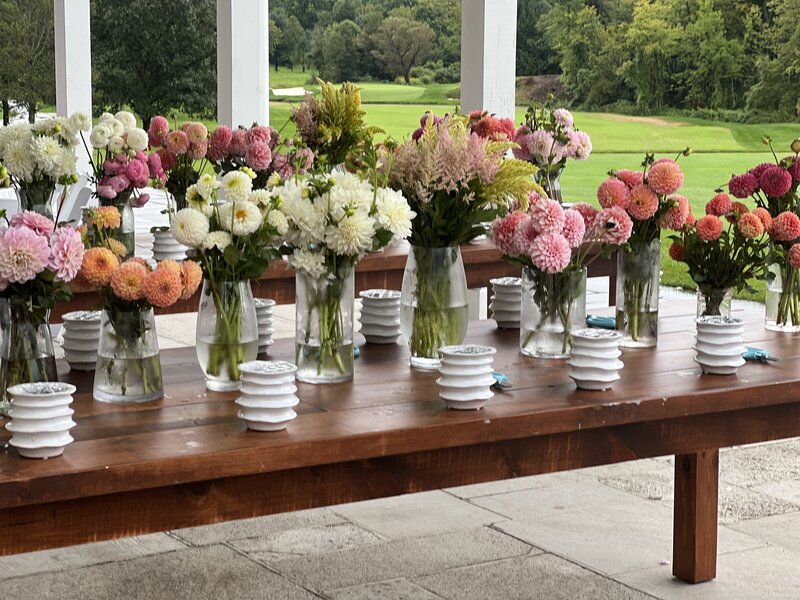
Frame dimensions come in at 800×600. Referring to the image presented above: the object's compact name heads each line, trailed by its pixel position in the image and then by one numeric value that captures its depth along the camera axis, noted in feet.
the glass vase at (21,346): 7.28
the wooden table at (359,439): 6.33
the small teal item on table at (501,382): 8.07
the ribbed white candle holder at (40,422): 6.40
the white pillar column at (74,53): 26.91
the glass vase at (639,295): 9.35
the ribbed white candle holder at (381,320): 9.52
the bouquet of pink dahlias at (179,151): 13.71
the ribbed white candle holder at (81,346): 8.65
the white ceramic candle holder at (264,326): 9.30
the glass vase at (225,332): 7.86
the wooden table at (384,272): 12.31
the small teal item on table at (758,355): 8.95
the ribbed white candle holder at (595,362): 8.00
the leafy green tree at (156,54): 57.36
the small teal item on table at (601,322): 10.14
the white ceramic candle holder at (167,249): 13.44
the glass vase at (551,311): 8.86
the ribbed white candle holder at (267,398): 6.98
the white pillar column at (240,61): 20.52
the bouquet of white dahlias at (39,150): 12.02
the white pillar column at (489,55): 15.83
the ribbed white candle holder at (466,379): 7.50
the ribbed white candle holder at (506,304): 10.12
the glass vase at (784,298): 10.07
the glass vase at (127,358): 7.54
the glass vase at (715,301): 9.55
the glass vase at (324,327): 8.02
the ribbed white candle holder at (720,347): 8.49
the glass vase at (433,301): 8.56
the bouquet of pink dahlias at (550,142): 13.29
